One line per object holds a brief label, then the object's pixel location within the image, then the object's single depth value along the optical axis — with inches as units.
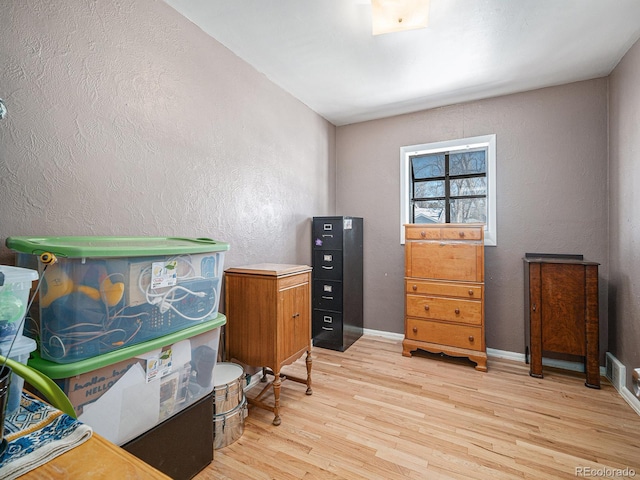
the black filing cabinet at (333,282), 122.3
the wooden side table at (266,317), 76.2
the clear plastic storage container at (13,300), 29.5
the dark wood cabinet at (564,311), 91.0
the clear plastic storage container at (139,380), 40.1
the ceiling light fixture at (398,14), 65.6
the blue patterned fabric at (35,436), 20.4
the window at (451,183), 120.4
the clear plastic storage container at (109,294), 39.5
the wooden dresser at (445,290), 106.7
